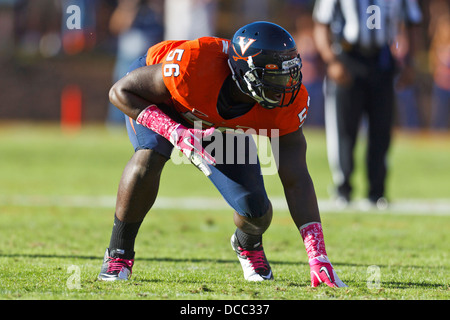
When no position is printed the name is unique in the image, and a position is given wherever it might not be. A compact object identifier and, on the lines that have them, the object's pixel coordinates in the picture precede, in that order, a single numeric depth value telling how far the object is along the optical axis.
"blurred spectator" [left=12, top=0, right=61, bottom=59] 20.27
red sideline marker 19.45
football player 4.43
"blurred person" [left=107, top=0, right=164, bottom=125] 15.97
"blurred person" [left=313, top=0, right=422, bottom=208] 8.70
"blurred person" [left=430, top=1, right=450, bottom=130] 18.94
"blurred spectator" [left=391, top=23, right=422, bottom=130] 20.28
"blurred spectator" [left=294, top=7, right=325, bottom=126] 18.66
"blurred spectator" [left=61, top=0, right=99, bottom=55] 16.78
